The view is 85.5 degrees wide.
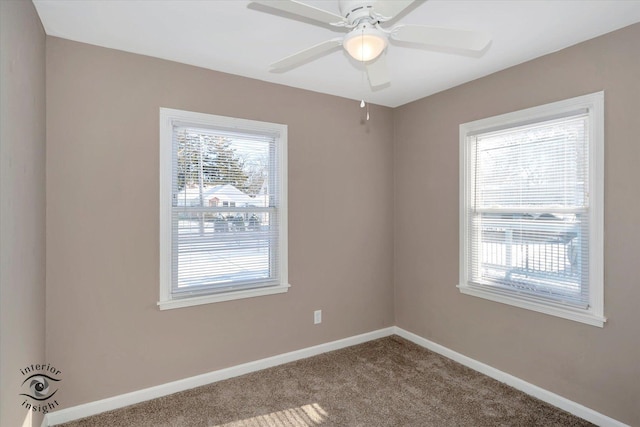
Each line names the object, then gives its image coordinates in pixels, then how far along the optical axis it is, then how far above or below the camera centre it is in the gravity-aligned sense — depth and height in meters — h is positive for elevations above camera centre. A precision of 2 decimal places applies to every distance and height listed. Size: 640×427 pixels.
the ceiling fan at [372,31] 1.41 +0.82
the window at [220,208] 2.68 +0.05
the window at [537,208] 2.33 +0.04
